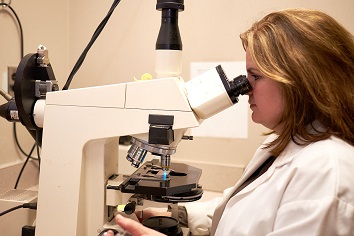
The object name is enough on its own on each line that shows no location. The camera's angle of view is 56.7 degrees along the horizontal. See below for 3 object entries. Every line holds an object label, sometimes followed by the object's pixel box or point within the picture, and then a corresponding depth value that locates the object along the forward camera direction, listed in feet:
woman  2.25
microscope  2.61
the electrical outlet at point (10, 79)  4.52
